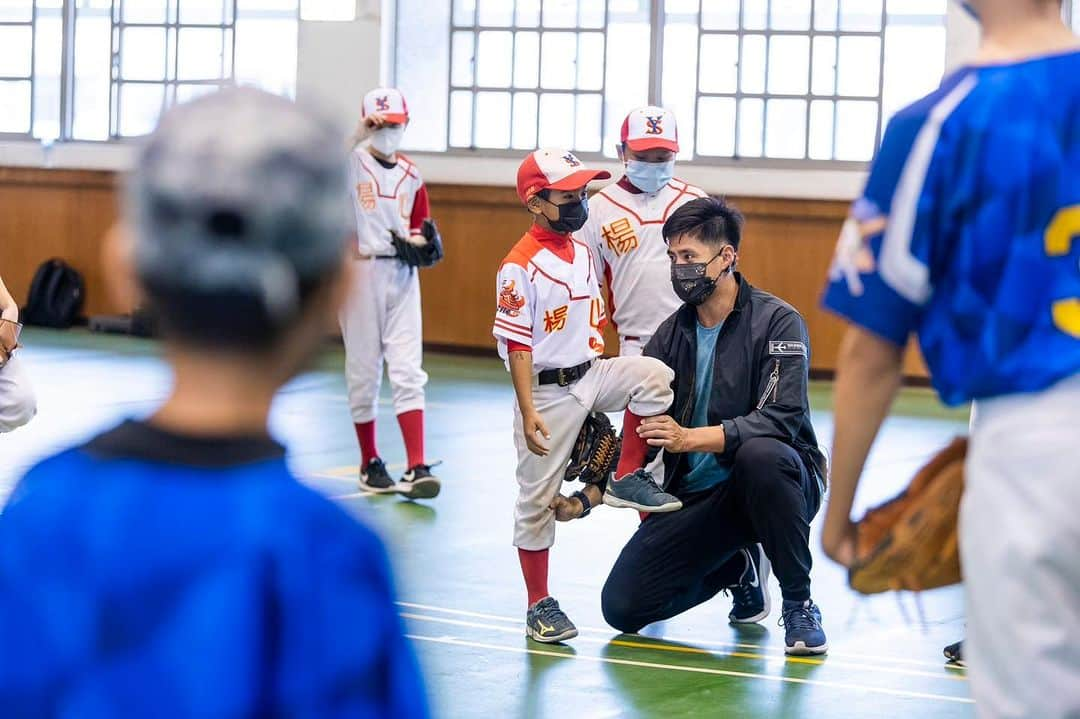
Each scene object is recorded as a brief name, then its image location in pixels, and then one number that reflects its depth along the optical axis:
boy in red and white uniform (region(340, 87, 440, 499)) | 8.63
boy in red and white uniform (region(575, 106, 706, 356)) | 7.04
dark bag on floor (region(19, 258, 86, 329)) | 17.58
